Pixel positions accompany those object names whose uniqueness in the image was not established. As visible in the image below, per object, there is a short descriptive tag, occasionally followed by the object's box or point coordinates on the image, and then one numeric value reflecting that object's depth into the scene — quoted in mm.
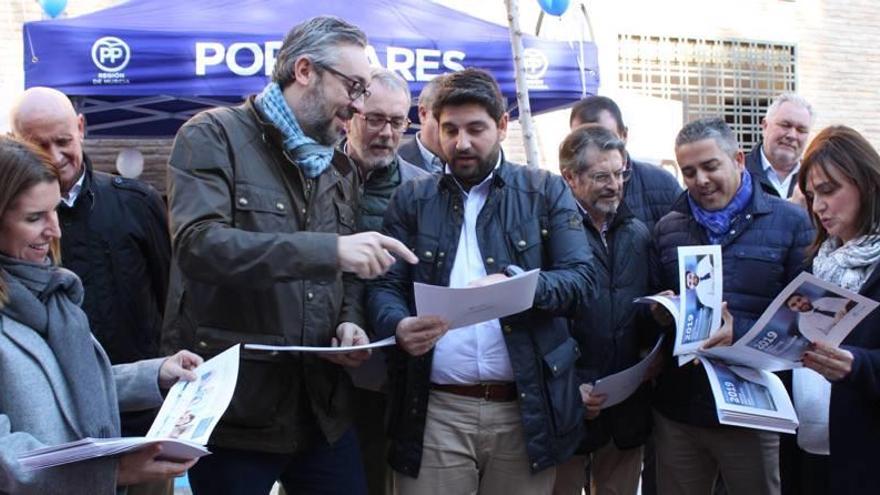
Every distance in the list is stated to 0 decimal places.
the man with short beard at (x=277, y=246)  2715
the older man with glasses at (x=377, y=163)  3826
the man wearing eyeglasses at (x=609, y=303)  3686
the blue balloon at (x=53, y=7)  7566
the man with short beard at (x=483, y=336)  3092
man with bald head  3621
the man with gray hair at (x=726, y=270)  3609
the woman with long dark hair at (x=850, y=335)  2965
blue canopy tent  6344
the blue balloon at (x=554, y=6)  7918
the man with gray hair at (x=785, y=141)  5523
